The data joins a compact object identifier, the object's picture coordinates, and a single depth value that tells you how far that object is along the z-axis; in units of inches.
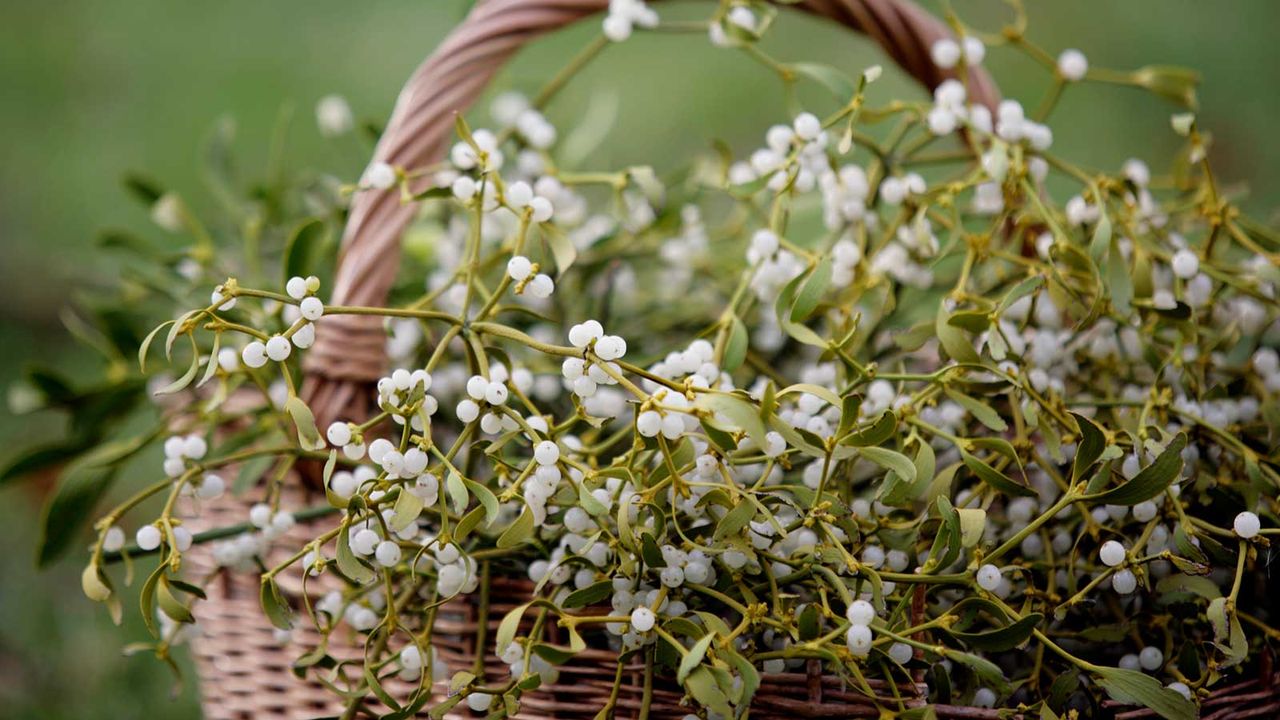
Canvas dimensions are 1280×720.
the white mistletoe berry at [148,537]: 41.6
